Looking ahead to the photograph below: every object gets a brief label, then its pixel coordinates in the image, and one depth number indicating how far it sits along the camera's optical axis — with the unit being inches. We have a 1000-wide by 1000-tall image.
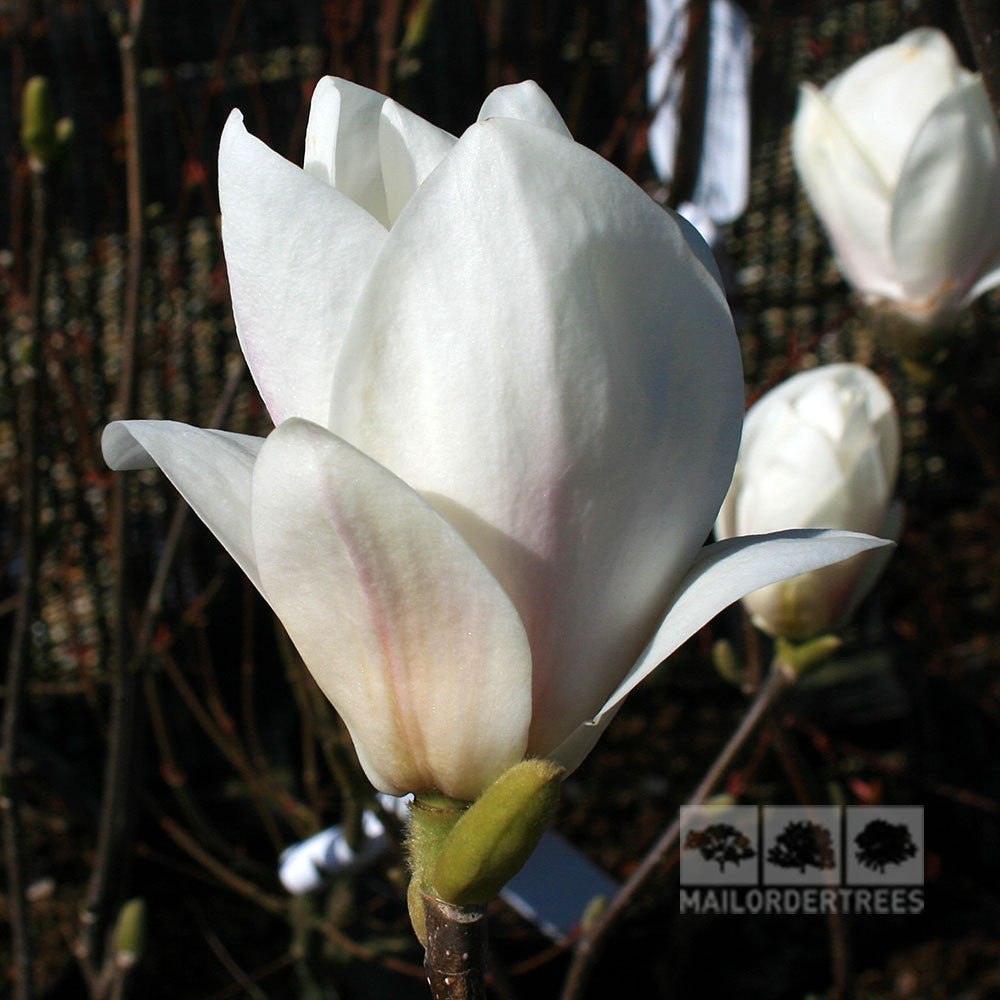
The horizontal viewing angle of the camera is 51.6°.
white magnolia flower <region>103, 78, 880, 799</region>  10.1
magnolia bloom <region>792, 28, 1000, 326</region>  25.3
